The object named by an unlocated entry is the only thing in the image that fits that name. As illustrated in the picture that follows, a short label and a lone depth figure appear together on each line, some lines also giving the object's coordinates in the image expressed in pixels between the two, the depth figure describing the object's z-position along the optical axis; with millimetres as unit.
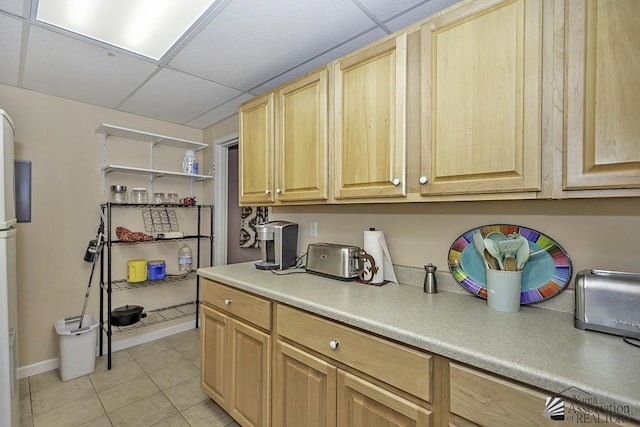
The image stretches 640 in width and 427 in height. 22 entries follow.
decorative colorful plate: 1228
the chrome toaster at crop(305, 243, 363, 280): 1701
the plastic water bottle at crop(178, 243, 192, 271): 3155
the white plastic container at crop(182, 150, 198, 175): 3143
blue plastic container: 2910
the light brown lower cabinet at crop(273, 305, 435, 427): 993
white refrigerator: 1400
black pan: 2582
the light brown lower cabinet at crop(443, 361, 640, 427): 714
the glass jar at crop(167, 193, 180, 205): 3111
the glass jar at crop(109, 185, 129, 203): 2666
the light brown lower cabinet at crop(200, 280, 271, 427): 1542
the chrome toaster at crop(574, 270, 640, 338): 967
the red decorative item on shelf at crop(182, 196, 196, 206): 3082
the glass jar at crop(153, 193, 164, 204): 3006
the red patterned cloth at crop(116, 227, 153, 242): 2698
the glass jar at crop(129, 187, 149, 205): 2844
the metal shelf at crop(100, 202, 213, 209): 2627
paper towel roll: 1628
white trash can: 2322
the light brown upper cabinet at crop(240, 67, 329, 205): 1723
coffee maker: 2055
